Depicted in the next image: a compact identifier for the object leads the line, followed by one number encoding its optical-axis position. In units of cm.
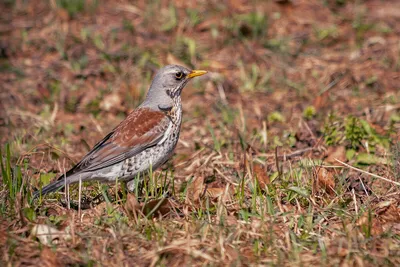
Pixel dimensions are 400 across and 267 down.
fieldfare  1189
